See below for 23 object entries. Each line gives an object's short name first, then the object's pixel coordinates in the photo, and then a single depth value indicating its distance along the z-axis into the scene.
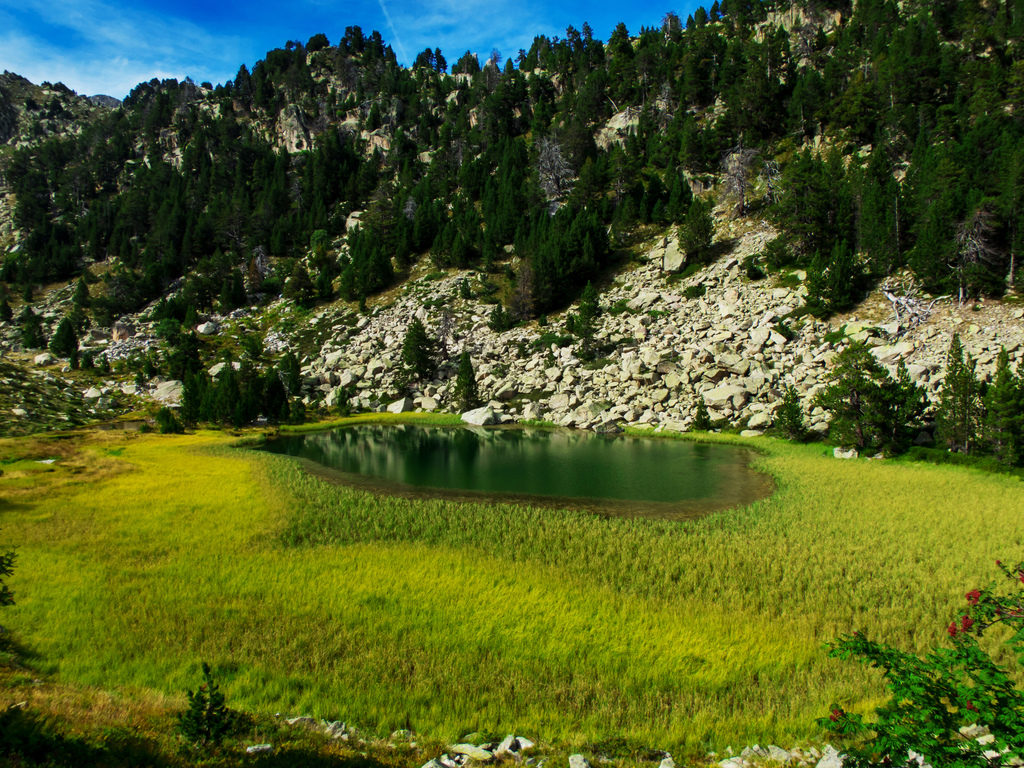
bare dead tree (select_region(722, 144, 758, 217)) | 82.88
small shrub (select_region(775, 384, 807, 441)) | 44.28
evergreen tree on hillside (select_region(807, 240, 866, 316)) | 56.53
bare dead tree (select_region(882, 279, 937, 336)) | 50.94
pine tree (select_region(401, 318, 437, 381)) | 74.06
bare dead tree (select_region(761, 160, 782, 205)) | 79.97
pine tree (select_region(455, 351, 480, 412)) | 67.62
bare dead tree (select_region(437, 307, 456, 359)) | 81.12
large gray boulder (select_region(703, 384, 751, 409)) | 53.06
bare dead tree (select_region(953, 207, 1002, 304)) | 49.38
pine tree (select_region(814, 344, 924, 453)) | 36.41
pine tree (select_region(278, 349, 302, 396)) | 74.62
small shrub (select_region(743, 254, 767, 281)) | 70.56
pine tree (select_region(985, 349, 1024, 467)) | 29.30
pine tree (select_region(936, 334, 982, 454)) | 32.69
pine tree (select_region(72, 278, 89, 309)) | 100.94
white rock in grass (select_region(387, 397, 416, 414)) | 70.81
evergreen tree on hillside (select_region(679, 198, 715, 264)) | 77.69
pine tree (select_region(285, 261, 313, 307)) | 100.44
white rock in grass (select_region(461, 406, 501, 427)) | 61.53
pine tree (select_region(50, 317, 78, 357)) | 84.19
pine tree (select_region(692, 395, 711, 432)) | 51.34
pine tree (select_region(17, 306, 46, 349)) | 87.81
